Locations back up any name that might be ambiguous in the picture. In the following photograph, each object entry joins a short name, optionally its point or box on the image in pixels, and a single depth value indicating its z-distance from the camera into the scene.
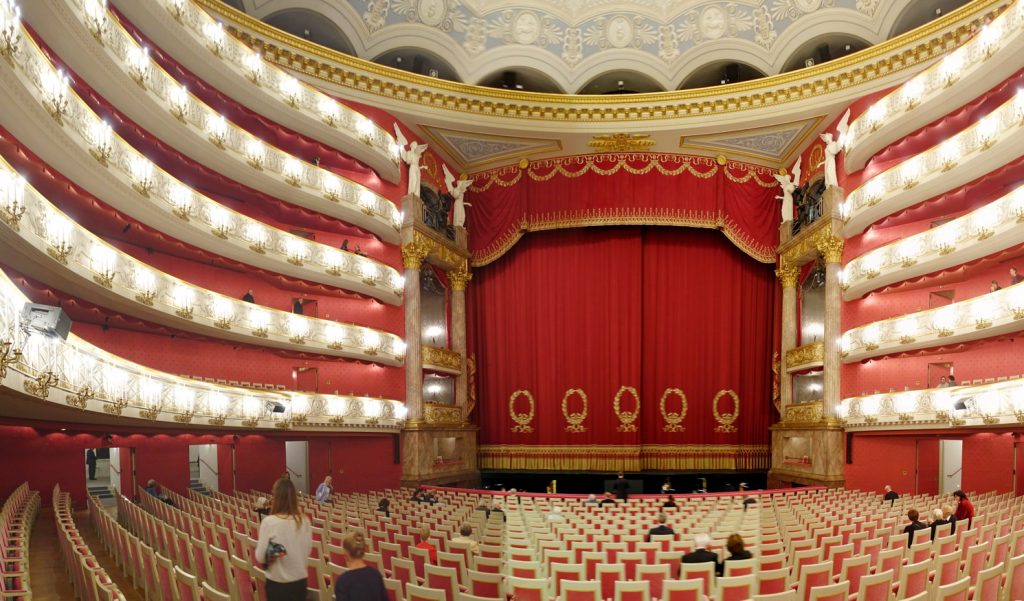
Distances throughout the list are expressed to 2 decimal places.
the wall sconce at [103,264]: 10.91
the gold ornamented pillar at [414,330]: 20.64
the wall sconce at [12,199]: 7.51
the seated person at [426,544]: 6.93
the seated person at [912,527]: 7.71
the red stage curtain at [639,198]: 23.53
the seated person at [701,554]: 6.23
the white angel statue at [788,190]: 22.97
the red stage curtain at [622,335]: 23.62
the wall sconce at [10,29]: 7.88
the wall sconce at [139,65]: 12.73
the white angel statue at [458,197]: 24.05
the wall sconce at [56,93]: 9.40
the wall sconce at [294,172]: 18.14
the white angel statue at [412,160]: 21.45
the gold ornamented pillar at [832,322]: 19.30
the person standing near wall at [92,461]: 20.25
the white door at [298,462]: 21.09
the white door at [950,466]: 18.94
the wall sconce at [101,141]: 11.18
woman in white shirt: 4.21
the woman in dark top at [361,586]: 3.78
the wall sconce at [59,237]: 9.06
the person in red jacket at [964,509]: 8.95
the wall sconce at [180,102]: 14.23
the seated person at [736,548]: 6.09
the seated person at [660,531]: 8.27
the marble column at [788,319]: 22.52
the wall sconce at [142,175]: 12.71
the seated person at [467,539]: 7.13
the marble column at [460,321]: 23.28
